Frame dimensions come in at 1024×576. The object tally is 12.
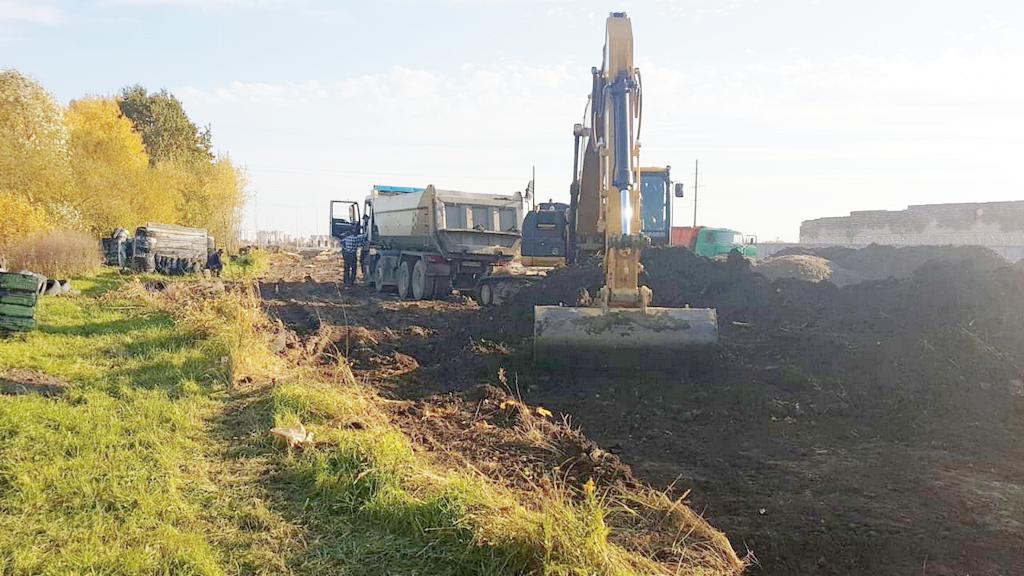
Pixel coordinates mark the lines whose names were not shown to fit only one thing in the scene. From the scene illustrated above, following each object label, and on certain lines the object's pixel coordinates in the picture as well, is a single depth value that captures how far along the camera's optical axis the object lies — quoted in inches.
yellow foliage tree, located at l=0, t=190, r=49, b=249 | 735.1
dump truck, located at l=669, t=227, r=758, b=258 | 1117.1
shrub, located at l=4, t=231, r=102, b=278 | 672.4
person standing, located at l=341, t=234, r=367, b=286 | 988.6
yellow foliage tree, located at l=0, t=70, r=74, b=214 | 787.4
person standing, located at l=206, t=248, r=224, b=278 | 968.4
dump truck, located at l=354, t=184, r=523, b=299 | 708.0
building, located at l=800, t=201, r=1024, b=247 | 1584.6
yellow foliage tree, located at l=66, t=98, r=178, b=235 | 986.7
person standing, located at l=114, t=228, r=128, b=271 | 910.4
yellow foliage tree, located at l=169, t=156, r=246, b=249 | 1481.3
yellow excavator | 350.3
